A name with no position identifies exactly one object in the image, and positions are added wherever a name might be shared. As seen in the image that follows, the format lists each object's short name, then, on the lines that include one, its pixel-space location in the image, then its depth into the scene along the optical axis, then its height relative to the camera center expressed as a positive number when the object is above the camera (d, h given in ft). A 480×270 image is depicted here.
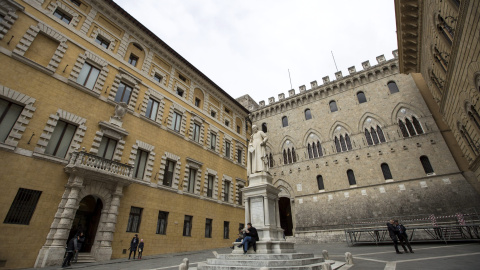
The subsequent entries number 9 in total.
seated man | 24.23 +0.45
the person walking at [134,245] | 38.18 -0.31
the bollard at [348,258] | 25.05 -1.64
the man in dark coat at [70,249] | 29.45 -0.69
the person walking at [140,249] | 38.63 -0.96
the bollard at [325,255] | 27.68 -1.45
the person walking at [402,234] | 31.01 +1.00
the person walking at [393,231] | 30.32 +1.33
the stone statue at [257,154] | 31.30 +11.63
